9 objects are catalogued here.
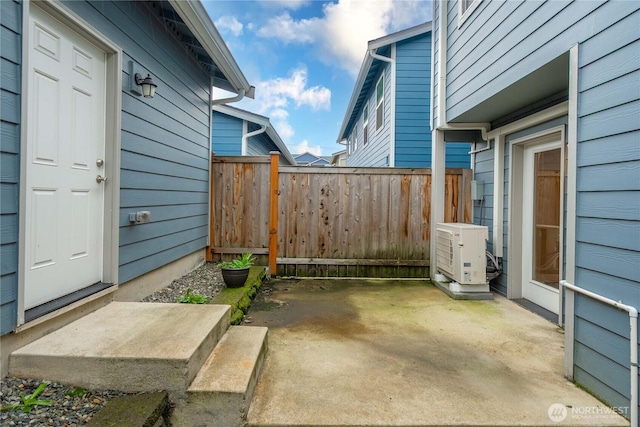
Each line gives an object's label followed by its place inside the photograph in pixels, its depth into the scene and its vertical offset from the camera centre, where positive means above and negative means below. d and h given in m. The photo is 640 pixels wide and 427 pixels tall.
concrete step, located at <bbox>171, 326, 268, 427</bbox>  1.63 -0.91
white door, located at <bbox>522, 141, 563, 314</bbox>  3.35 -0.10
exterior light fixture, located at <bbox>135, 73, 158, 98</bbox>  2.93 +1.07
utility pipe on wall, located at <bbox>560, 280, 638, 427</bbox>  1.63 -0.70
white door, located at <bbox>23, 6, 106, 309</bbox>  1.97 +0.28
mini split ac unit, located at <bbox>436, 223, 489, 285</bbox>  3.78 -0.46
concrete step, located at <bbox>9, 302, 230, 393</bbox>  1.65 -0.75
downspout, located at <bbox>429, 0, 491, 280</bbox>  4.28 +1.04
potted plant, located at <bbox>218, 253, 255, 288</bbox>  3.48 -0.67
